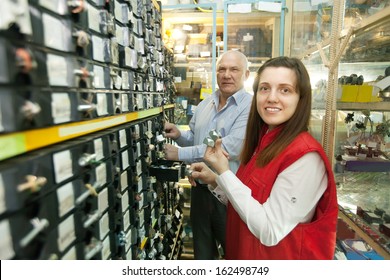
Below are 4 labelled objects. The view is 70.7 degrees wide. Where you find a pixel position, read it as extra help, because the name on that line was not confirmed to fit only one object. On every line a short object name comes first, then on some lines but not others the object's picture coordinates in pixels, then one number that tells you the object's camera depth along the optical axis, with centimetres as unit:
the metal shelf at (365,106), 131
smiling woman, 81
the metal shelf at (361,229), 104
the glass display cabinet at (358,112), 131
